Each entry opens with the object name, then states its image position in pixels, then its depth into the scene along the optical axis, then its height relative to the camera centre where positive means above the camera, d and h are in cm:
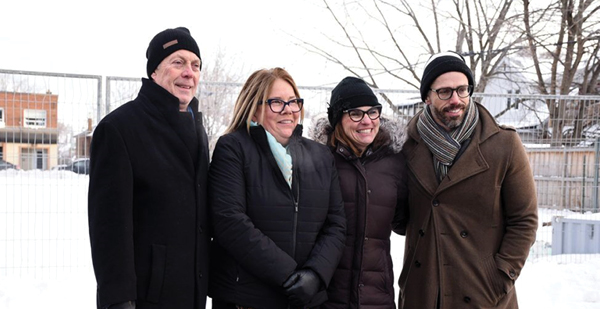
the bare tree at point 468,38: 1433 +329
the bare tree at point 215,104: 623 +47
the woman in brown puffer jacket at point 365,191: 276 -28
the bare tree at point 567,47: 1487 +344
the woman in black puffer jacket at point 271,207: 245 -35
